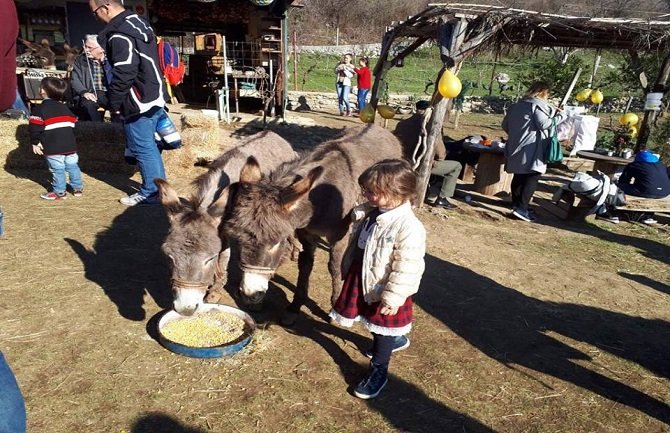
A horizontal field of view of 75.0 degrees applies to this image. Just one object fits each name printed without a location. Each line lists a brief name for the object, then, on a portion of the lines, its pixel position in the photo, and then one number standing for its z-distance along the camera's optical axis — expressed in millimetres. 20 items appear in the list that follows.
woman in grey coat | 7301
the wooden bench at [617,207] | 7797
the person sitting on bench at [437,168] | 7543
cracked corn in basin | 3494
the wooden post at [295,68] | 20680
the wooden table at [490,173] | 8648
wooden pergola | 6734
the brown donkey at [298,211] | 3186
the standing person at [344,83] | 17125
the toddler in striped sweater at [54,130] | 6016
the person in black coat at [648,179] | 7891
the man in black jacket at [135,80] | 5391
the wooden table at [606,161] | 8992
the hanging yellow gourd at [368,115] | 8844
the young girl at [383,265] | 2824
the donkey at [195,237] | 3184
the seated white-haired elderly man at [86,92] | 8859
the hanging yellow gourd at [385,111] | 8945
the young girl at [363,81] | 17422
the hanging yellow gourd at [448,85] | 6504
